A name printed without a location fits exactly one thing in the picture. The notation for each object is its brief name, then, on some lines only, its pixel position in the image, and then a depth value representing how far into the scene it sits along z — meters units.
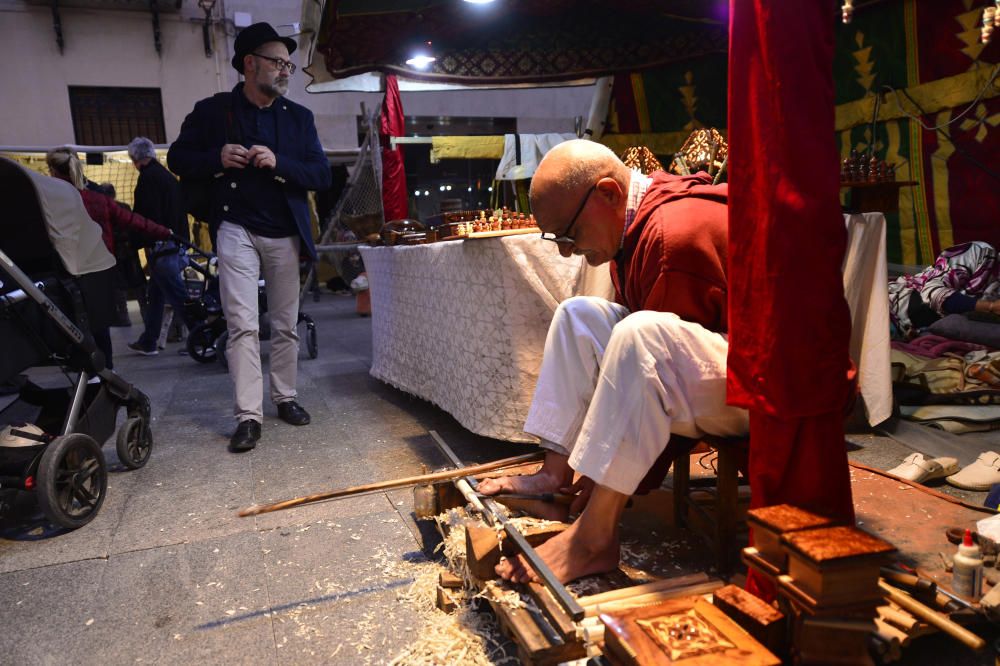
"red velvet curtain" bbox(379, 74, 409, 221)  5.99
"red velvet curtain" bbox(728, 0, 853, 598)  1.38
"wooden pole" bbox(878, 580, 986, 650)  1.33
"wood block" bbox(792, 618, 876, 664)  1.25
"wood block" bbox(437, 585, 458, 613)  1.83
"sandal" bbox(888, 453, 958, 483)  2.57
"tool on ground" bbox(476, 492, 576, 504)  2.16
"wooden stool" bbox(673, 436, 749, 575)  1.78
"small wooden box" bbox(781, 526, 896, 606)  1.23
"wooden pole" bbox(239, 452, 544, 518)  1.87
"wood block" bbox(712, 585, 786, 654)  1.32
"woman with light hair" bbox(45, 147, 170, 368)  4.61
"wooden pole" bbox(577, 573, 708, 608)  1.63
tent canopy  5.05
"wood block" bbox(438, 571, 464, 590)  1.86
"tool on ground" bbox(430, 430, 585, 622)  1.41
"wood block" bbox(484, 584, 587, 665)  1.42
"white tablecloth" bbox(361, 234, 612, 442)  2.77
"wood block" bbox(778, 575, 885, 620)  1.25
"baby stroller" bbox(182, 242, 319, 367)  5.66
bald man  1.67
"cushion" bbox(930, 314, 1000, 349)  3.83
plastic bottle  1.60
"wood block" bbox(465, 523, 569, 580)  1.74
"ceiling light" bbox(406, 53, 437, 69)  5.86
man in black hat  3.43
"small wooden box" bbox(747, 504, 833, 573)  1.34
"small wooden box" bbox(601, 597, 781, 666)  1.22
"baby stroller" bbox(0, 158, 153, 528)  2.49
